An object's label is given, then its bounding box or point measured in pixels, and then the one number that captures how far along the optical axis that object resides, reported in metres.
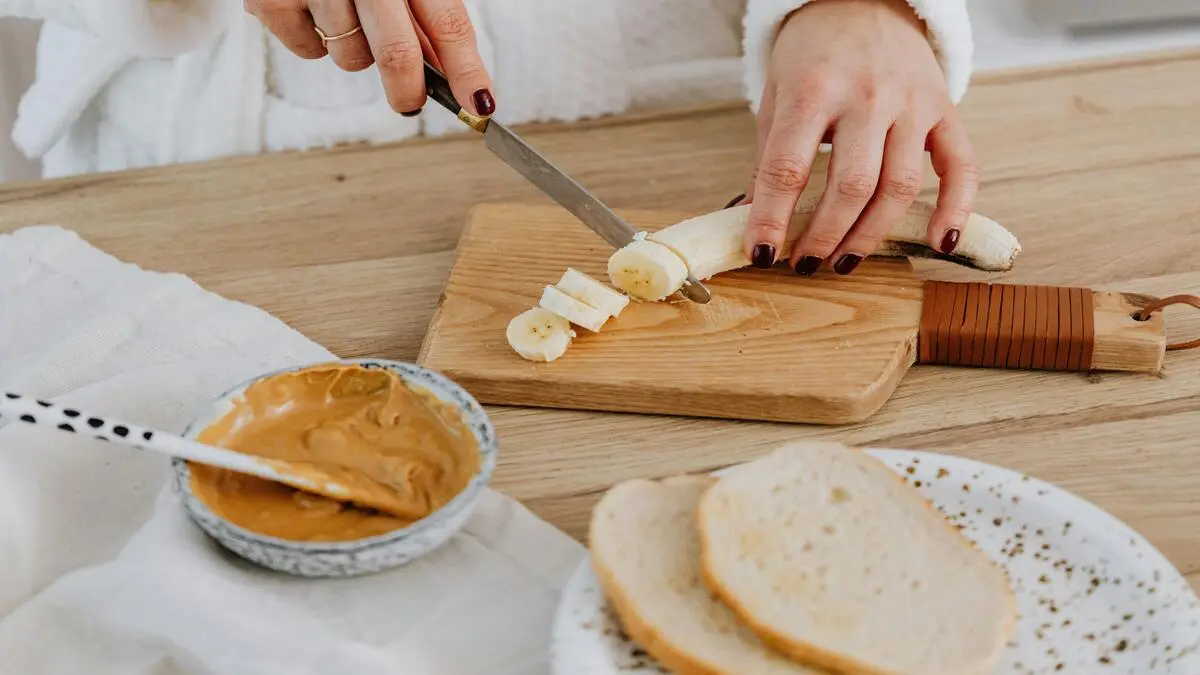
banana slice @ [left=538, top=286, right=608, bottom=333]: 1.28
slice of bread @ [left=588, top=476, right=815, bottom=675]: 0.84
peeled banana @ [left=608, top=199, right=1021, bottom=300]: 1.34
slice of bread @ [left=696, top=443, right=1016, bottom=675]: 0.84
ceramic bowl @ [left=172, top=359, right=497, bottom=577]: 0.95
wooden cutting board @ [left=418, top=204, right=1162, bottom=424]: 1.23
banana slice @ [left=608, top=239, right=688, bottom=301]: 1.33
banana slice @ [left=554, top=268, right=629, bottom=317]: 1.29
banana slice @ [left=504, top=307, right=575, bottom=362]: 1.26
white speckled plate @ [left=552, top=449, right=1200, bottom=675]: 0.88
